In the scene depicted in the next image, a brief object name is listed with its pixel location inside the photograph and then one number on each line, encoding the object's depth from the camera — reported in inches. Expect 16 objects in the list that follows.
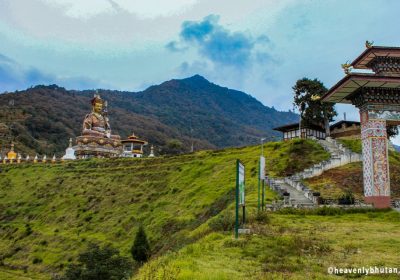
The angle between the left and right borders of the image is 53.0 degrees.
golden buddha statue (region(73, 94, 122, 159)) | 3120.1
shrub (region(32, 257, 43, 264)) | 1524.4
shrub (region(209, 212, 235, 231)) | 816.9
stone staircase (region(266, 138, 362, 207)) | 1203.2
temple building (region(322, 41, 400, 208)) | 1143.6
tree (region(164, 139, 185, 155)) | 4407.0
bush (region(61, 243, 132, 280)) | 947.3
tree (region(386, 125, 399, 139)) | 2273.6
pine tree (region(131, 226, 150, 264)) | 1146.4
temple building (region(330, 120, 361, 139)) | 2333.9
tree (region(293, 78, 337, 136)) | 2365.9
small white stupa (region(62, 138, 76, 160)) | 3027.6
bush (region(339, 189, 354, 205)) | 1139.3
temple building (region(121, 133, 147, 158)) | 3385.1
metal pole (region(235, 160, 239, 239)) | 655.1
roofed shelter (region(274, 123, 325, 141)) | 2479.1
